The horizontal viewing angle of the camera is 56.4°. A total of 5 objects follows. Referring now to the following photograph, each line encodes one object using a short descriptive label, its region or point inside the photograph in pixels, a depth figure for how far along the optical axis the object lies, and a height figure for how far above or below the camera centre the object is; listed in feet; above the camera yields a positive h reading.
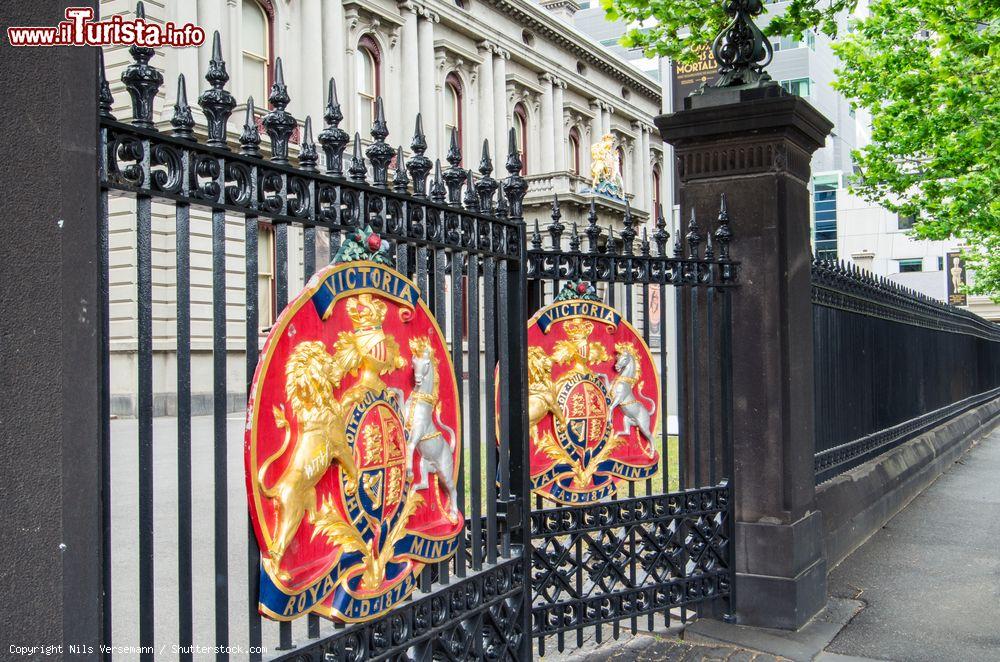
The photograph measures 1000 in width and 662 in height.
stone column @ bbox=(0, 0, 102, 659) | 7.93 +0.00
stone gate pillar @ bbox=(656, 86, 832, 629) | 20.08 +0.11
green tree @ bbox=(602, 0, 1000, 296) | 44.06 +15.04
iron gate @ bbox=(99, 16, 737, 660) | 9.29 -0.38
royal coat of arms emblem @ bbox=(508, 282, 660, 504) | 17.02 -1.00
